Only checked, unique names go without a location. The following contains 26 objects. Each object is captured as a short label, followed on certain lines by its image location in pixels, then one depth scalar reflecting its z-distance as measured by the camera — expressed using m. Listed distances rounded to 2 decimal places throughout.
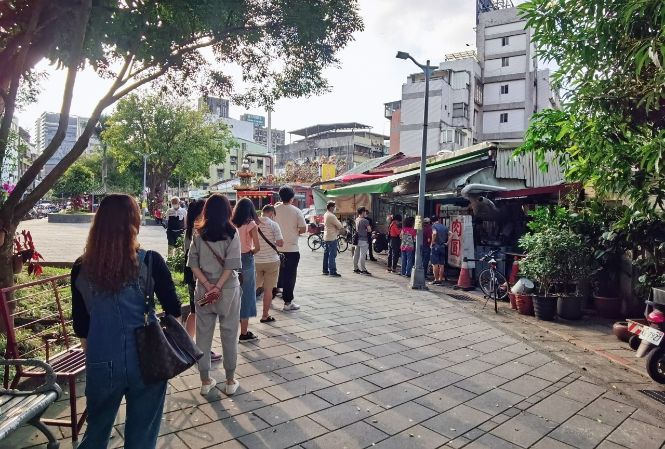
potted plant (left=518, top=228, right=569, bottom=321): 7.29
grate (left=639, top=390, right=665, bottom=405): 4.26
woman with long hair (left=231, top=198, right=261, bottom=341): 5.30
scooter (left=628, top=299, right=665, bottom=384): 4.56
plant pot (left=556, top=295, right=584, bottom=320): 7.23
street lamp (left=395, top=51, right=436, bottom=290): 9.98
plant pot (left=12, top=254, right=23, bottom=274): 5.72
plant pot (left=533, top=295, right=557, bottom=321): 7.28
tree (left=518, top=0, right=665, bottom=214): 4.93
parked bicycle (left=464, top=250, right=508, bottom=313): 8.31
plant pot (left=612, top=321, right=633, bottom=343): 6.05
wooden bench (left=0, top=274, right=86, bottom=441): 3.02
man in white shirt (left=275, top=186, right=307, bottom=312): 7.26
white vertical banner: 10.44
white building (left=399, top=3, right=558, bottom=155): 43.25
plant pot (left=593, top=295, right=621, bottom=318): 7.41
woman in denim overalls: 2.32
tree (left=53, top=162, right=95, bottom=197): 43.91
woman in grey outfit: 3.96
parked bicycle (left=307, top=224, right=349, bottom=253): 17.80
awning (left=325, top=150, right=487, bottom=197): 11.52
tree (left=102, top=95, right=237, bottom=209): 34.41
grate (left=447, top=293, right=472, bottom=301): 8.99
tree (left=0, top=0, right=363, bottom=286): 5.34
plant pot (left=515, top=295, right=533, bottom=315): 7.72
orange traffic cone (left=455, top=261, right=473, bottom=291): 10.06
